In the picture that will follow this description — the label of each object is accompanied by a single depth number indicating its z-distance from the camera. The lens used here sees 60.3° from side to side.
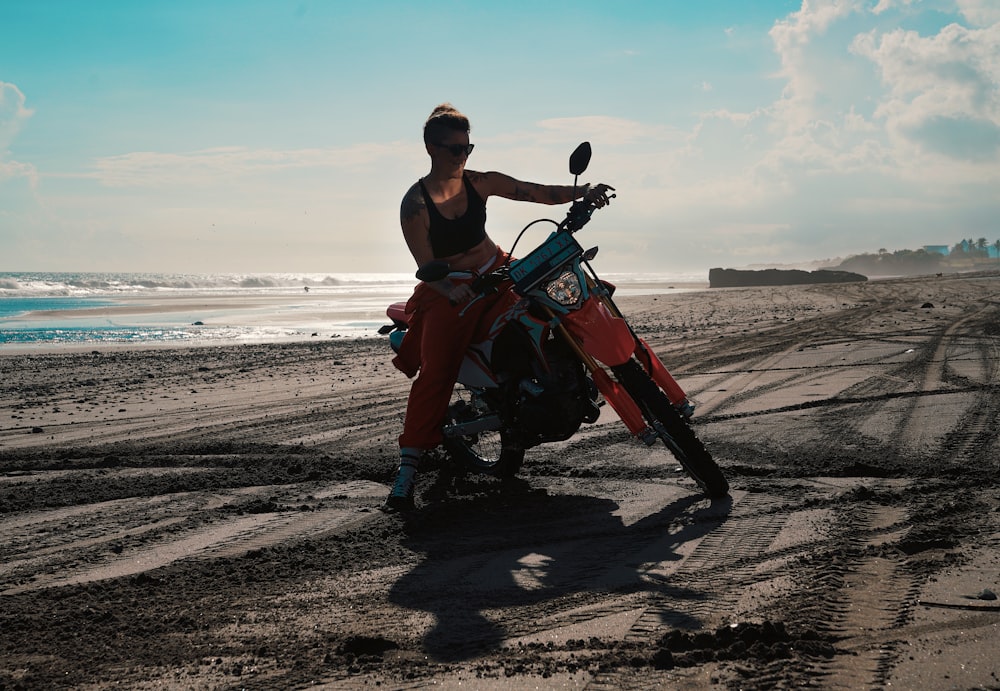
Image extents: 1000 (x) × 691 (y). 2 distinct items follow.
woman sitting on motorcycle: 4.78
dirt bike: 4.52
